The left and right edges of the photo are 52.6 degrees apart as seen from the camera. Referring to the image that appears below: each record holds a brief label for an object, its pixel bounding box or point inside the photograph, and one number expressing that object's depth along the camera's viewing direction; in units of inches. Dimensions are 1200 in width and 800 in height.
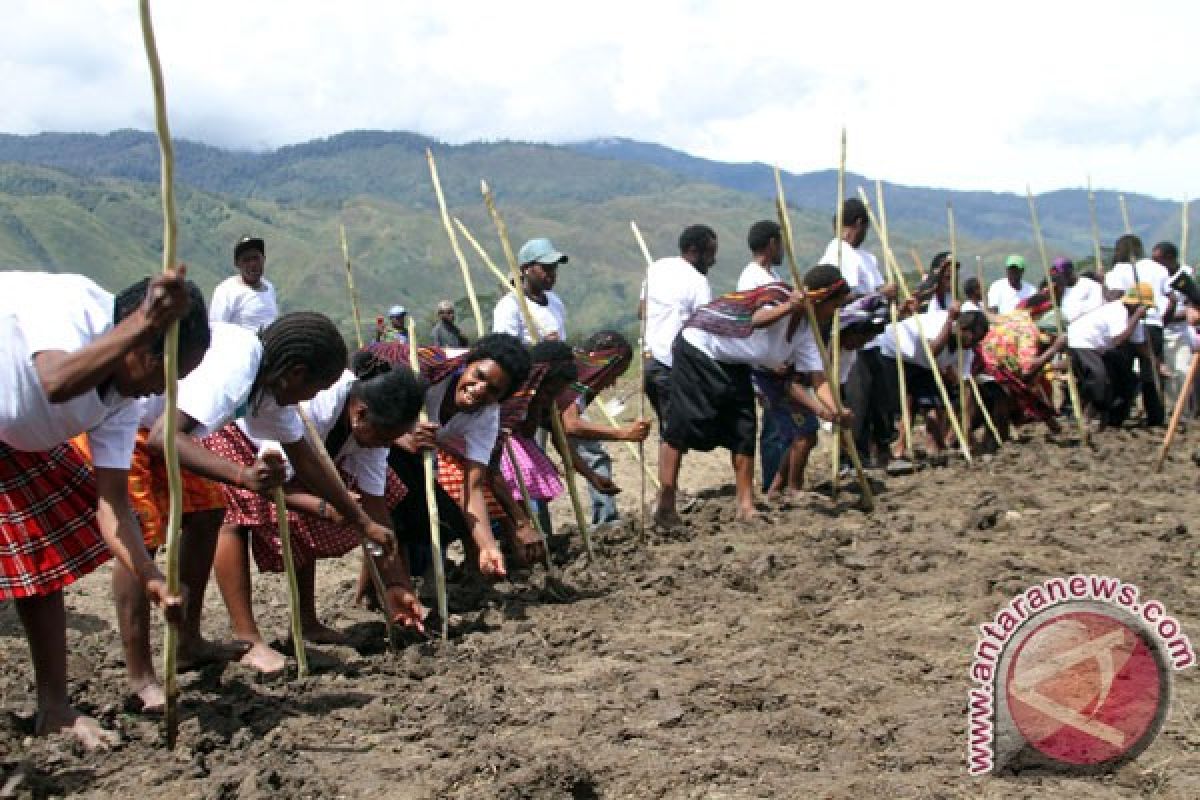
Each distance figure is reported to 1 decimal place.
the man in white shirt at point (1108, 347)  379.9
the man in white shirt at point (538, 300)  264.5
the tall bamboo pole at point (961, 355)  328.2
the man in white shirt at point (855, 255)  300.5
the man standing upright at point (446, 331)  408.2
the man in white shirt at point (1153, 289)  395.9
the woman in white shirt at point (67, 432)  103.9
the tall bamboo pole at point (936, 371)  311.7
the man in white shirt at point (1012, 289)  412.8
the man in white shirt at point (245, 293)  265.7
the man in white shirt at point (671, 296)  280.1
